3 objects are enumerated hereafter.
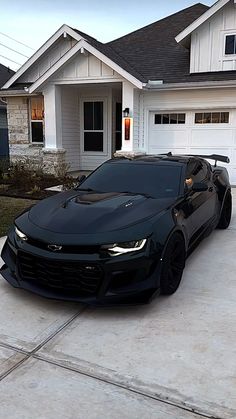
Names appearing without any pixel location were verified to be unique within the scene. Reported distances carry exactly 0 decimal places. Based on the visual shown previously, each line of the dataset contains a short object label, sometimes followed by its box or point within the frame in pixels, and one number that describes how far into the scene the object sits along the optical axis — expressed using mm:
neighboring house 20188
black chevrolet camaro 3469
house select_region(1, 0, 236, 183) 11125
